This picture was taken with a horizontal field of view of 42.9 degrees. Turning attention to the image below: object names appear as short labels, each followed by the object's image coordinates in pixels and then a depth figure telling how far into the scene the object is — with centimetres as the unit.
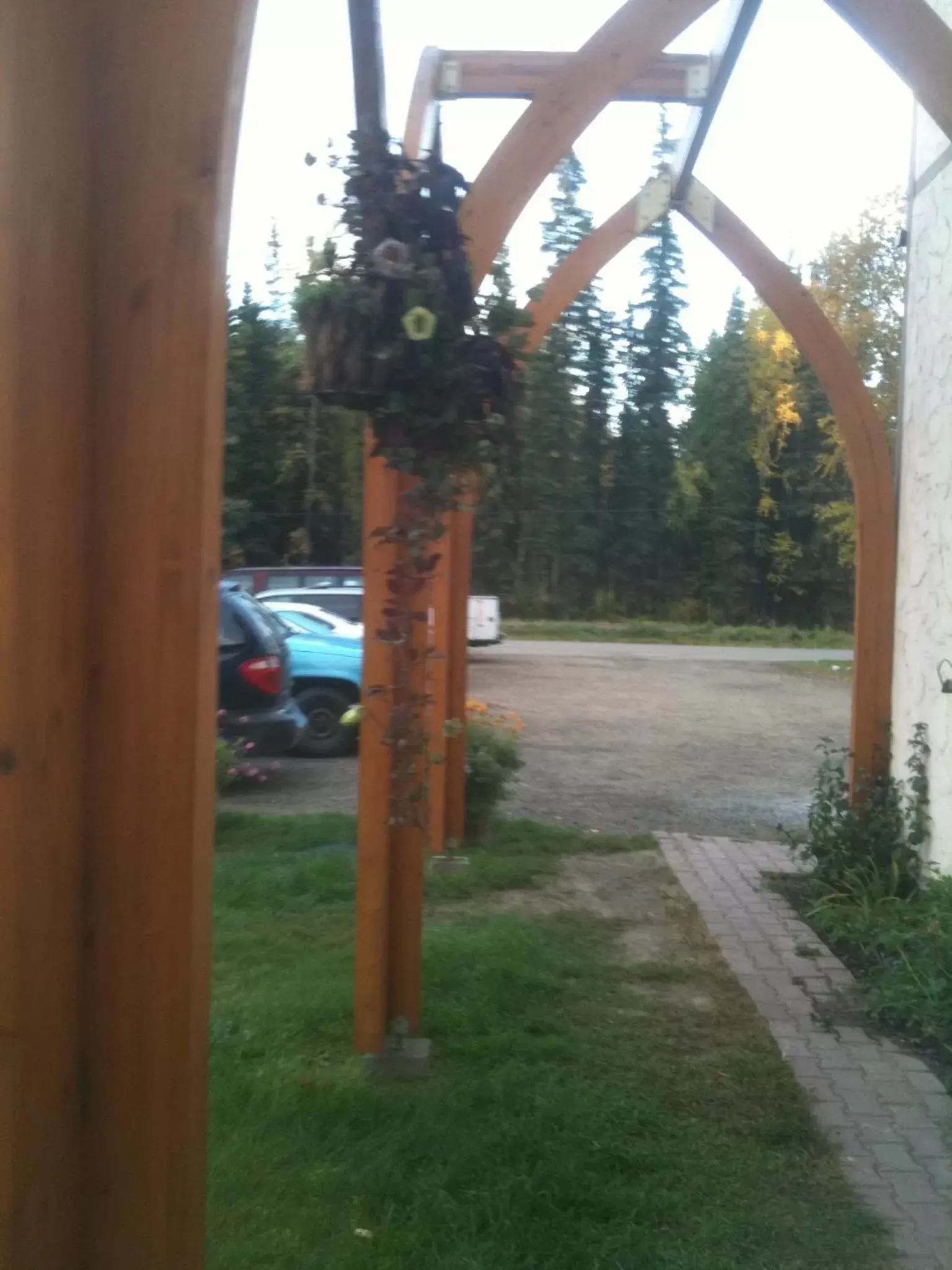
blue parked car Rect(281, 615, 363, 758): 1165
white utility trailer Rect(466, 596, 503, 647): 2419
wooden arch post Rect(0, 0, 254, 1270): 167
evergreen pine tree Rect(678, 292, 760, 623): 4134
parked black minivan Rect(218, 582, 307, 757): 920
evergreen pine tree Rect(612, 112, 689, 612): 4166
